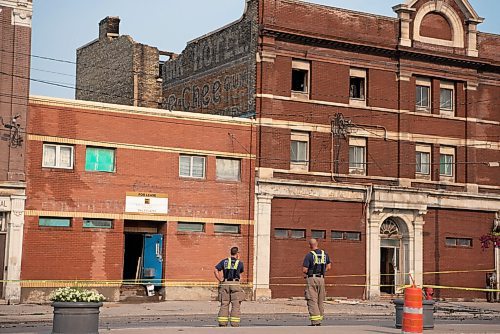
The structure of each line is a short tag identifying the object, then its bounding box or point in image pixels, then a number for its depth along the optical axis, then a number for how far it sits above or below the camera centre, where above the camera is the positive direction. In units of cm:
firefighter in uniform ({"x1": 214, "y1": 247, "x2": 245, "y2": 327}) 1981 -45
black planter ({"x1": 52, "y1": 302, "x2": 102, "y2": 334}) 1612 -93
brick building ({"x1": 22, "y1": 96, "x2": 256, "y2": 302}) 3152 +270
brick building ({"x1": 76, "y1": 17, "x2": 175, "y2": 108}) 4475 +1026
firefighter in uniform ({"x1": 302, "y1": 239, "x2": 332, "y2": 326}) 2019 -21
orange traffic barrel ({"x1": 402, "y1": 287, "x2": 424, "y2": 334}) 1764 -80
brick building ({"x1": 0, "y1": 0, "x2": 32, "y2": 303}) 3062 +471
